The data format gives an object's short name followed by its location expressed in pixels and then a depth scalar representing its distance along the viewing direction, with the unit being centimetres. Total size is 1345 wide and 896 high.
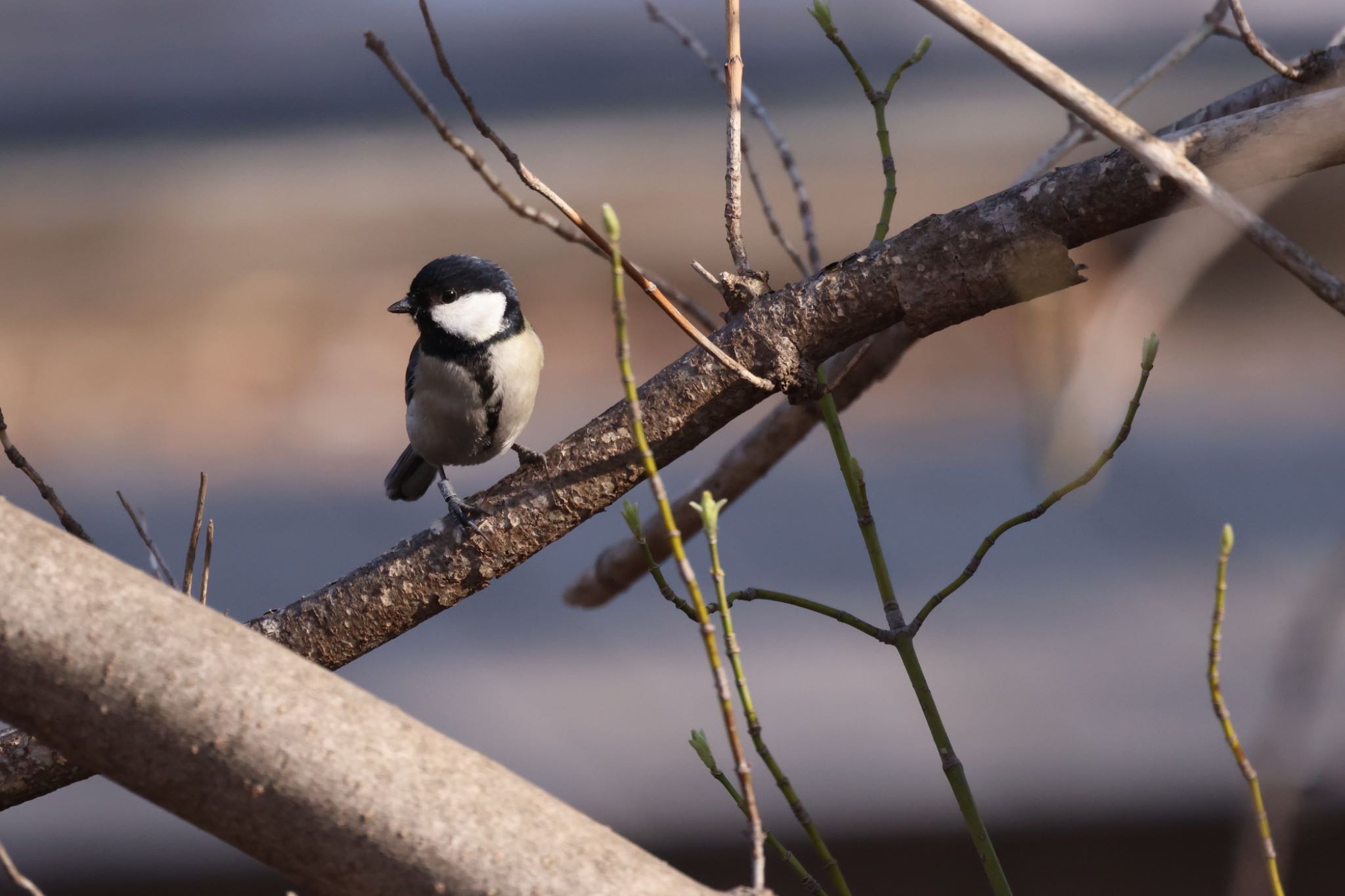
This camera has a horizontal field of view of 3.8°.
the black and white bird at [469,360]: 750
